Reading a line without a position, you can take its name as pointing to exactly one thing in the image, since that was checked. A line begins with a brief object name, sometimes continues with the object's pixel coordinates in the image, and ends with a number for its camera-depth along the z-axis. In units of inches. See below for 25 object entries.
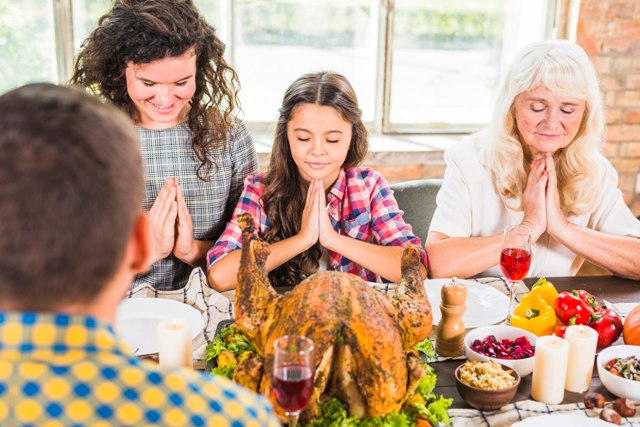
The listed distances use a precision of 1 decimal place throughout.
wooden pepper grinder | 66.8
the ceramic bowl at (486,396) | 56.9
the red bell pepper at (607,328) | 69.3
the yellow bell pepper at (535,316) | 70.5
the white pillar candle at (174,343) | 59.0
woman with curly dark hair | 86.5
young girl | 86.7
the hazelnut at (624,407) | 57.2
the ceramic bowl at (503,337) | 62.8
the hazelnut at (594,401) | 58.6
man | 26.8
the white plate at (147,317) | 69.2
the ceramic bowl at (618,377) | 59.2
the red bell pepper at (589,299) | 72.2
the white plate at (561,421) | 54.7
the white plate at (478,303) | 75.3
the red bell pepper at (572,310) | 70.1
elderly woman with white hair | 91.0
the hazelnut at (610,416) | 56.0
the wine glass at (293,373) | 47.9
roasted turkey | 51.9
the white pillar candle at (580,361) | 61.4
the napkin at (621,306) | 77.8
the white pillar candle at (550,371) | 58.8
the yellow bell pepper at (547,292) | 74.1
